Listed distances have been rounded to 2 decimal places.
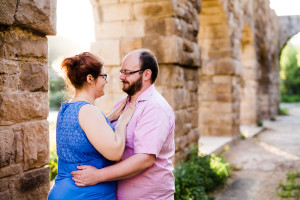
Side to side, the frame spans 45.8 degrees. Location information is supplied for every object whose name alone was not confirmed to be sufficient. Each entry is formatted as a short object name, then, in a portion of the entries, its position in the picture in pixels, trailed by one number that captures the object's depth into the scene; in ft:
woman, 6.00
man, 6.22
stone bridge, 6.67
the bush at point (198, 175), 14.44
